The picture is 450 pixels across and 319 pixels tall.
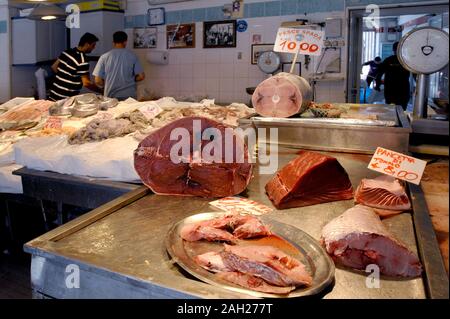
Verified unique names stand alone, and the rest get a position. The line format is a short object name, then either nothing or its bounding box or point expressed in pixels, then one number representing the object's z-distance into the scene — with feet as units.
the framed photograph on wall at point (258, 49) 22.12
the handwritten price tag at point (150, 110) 11.36
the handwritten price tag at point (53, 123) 10.78
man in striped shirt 19.11
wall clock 25.40
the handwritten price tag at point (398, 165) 6.07
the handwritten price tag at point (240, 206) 5.90
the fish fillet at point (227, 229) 4.75
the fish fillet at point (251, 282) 3.65
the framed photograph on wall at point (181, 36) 24.71
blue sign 22.81
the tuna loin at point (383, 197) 5.94
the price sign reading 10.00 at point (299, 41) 10.46
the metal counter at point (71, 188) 7.09
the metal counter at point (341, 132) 8.66
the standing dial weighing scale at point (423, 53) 7.29
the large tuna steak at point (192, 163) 6.55
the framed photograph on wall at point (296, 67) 21.40
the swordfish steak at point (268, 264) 3.77
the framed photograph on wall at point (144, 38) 26.04
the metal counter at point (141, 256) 3.76
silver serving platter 3.72
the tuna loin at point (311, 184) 6.23
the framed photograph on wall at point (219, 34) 23.25
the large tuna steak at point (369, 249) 4.15
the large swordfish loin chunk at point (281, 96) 9.89
